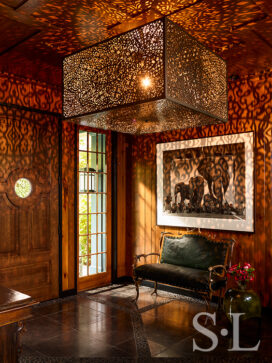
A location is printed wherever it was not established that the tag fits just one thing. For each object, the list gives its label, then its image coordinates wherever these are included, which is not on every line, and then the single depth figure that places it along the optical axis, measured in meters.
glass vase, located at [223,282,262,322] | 3.47
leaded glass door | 5.21
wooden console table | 1.78
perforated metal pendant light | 2.26
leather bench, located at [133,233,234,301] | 3.93
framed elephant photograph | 4.32
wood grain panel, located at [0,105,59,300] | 4.25
